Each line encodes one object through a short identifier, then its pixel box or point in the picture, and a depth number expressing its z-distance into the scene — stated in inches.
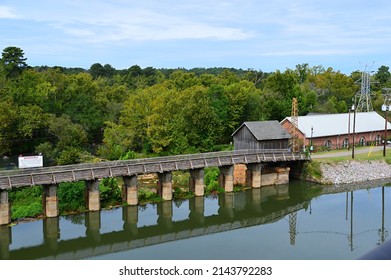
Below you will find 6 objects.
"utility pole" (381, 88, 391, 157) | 2145.4
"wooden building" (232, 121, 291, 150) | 1909.4
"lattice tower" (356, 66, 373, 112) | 3308.3
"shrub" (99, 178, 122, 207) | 1594.5
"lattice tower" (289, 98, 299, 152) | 2054.6
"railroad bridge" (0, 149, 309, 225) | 1385.3
